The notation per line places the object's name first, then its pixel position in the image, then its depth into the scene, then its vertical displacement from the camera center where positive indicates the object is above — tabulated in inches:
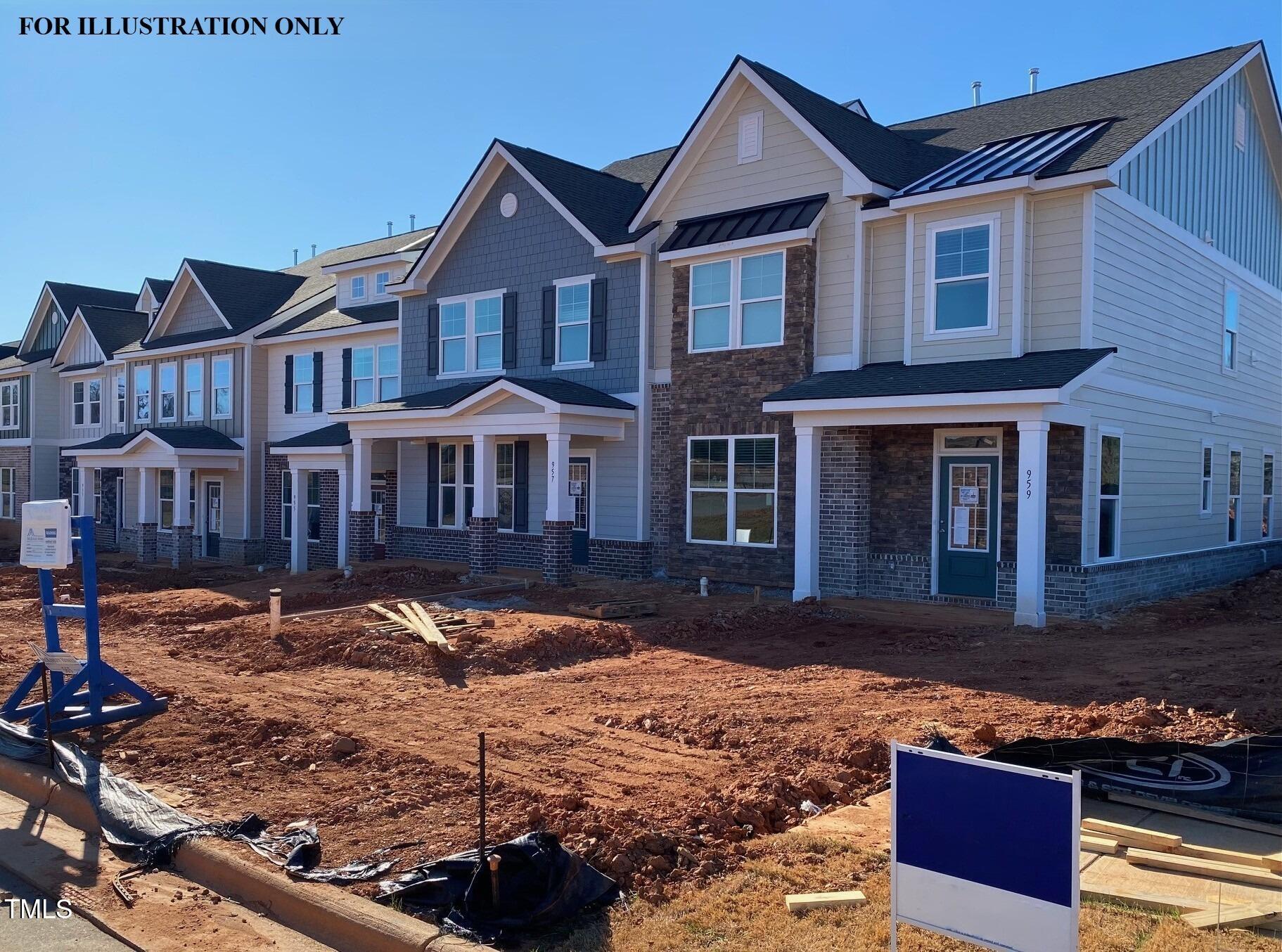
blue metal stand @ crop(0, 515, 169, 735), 369.7 -88.1
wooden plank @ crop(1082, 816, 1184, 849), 232.8 -84.2
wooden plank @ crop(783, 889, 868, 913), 210.5 -88.9
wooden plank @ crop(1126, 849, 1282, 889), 214.8 -84.9
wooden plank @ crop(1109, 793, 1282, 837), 246.7 -84.1
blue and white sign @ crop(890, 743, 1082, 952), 148.9 -57.9
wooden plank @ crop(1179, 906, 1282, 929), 193.6 -83.6
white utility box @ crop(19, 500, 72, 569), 362.3 -30.8
